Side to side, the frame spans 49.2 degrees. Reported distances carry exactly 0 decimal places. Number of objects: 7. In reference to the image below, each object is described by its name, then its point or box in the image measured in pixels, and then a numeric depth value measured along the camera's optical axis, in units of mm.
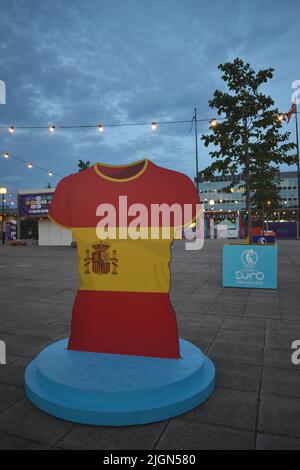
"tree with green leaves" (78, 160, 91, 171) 26686
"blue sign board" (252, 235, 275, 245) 19112
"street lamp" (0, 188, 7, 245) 27962
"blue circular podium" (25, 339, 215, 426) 2414
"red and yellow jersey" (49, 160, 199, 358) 3238
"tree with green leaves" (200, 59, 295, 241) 9055
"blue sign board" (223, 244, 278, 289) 7836
